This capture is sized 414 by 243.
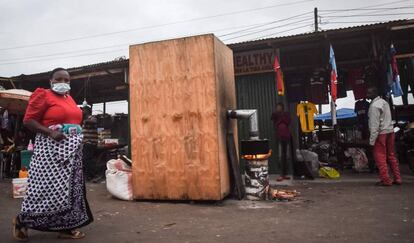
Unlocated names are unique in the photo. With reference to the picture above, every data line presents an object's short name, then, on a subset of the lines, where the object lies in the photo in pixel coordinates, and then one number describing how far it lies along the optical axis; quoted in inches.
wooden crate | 235.1
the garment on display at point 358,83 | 414.0
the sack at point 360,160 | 405.7
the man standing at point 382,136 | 288.5
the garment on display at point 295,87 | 426.0
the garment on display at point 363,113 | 427.6
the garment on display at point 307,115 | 396.2
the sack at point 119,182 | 258.1
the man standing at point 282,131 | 370.3
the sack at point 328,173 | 368.5
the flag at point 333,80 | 349.7
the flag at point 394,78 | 351.6
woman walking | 149.0
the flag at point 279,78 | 376.5
